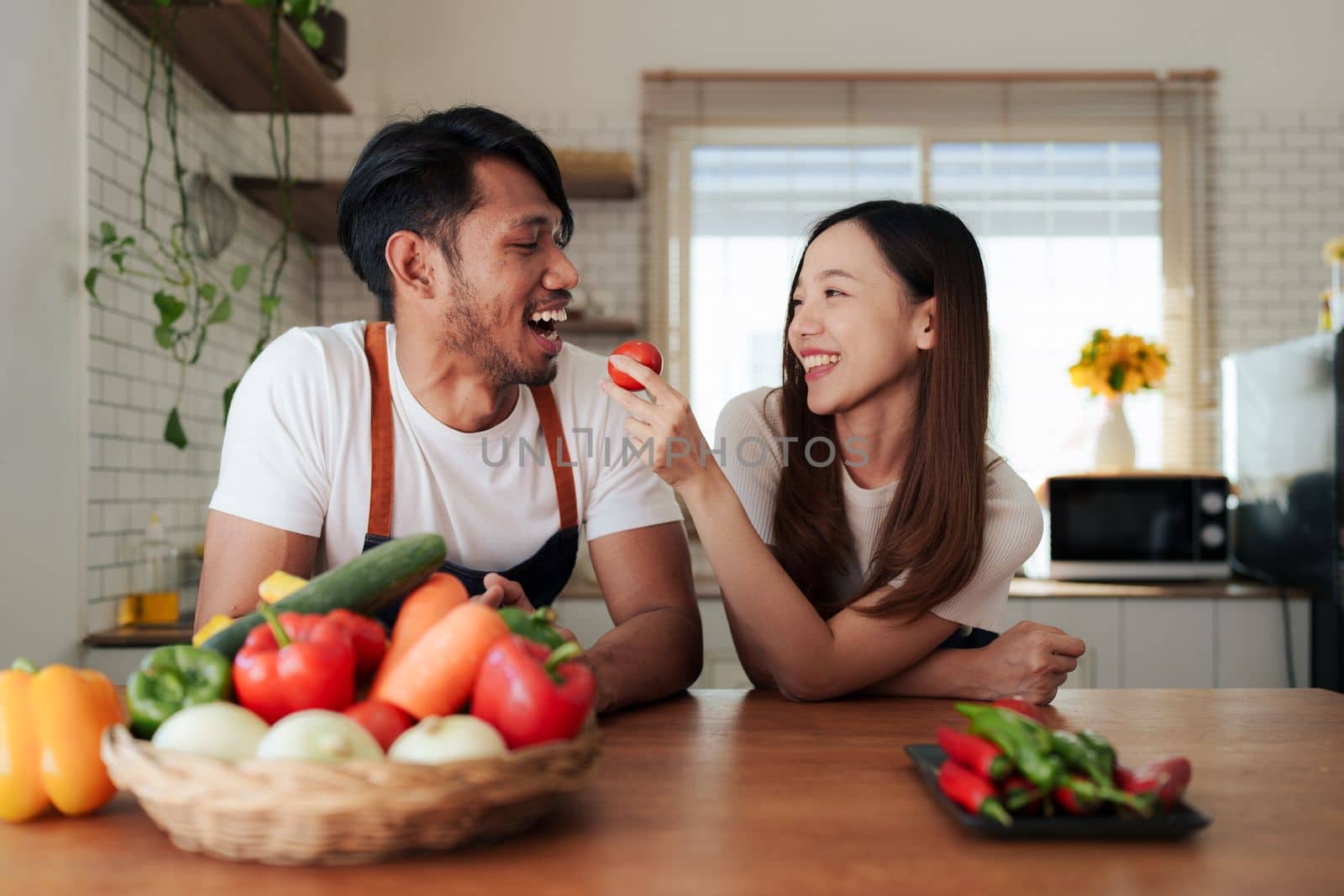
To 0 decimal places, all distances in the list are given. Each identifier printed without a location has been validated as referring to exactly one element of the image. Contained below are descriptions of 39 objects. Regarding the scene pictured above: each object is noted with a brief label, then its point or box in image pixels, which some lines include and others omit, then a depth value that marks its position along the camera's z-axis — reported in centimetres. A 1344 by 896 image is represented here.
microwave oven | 365
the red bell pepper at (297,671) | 88
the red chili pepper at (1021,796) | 92
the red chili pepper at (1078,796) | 90
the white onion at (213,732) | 84
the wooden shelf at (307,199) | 337
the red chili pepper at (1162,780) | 92
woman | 157
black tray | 90
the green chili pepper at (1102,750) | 93
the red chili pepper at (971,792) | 90
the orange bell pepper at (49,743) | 92
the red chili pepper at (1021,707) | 109
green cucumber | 99
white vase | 383
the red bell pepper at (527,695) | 87
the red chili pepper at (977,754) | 93
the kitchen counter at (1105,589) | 346
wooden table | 82
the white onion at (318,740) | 81
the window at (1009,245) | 434
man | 178
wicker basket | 79
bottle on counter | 275
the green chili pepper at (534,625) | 100
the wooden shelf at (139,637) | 253
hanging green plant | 257
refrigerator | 333
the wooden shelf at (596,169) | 403
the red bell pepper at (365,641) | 95
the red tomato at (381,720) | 87
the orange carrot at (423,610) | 95
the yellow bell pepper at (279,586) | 108
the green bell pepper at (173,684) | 91
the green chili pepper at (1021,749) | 92
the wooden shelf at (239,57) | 267
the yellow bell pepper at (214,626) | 104
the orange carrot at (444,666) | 90
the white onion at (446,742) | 82
